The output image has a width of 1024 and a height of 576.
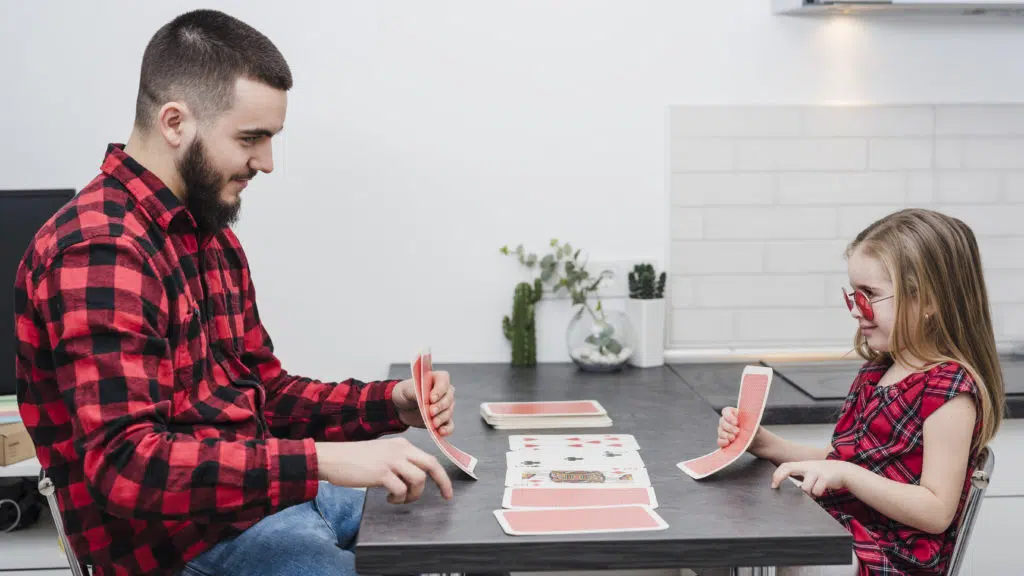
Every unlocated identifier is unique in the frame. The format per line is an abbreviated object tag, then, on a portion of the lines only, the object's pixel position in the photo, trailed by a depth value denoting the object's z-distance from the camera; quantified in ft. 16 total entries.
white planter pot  9.35
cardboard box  7.61
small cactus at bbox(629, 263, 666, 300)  9.37
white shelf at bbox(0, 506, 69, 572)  7.92
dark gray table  4.52
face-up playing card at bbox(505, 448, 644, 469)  5.82
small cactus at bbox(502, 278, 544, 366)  9.43
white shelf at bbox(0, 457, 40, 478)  7.70
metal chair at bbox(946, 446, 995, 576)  5.47
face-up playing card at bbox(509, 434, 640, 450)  6.35
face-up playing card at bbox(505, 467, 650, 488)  5.44
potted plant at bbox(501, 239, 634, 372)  9.18
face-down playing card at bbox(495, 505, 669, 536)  4.64
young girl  5.66
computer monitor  8.45
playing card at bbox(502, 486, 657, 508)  5.07
